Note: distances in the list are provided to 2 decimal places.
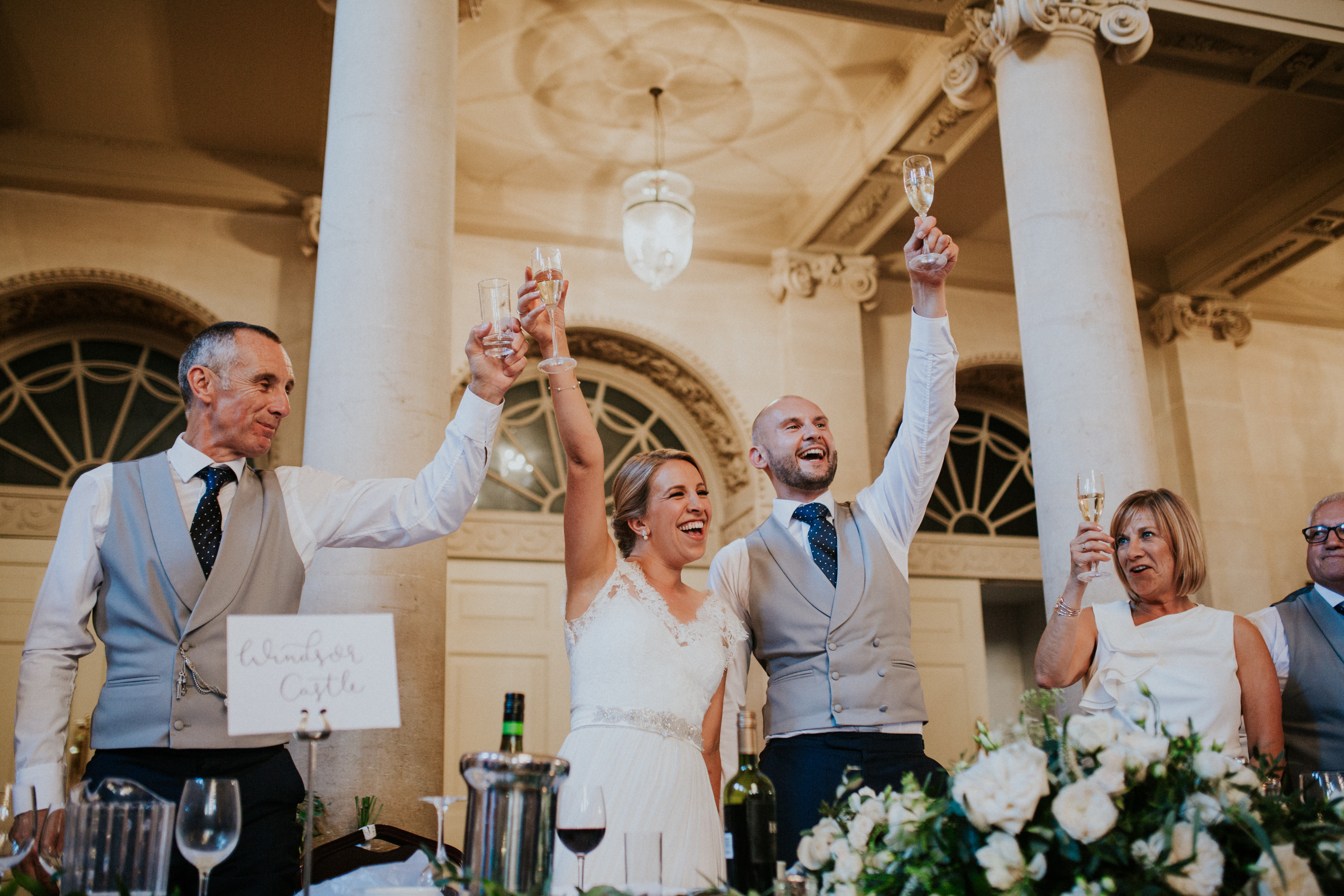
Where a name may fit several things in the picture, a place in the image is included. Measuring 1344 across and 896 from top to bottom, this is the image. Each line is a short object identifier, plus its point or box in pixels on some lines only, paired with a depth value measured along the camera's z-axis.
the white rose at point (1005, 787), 1.47
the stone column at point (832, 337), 8.54
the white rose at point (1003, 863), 1.46
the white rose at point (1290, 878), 1.47
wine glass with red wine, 1.68
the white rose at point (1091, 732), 1.55
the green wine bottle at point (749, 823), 2.02
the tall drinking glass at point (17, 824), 1.85
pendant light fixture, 6.80
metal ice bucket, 1.62
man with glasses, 3.56
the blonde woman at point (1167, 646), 3.11
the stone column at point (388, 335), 3.77
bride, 2.61
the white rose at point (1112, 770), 1.48
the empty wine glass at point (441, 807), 1.84
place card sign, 1.78
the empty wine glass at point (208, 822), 1.65
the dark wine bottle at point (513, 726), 1.71
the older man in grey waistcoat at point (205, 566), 2.35
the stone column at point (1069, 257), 4.81
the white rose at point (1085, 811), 1.44
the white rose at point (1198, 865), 1.43
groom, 2.89
